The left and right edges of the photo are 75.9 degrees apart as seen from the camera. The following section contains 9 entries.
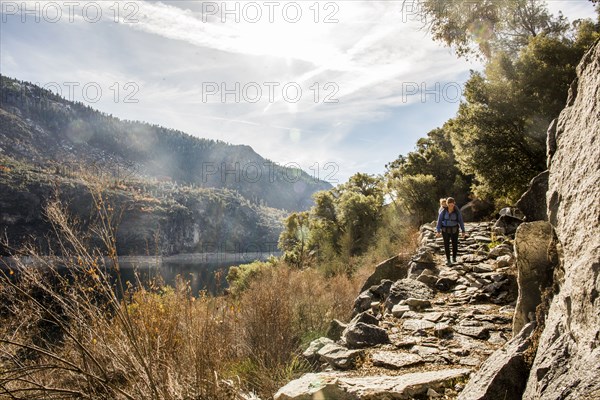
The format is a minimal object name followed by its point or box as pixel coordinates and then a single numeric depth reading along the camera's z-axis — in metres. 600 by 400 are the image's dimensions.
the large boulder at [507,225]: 11.05
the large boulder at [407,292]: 8.12
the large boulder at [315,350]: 6.43
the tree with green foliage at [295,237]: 41.31
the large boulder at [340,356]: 5.22
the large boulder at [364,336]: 5.91
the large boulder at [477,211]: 18.33
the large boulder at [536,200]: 7.46
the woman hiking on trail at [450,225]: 10.45
